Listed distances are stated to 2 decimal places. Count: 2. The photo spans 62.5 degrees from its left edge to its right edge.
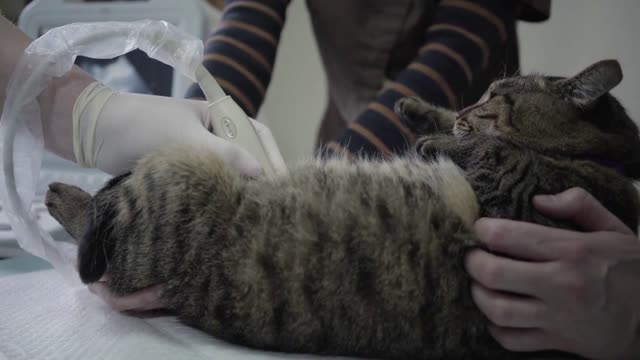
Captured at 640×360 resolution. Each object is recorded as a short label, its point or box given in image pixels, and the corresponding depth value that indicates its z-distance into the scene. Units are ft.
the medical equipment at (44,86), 2.74
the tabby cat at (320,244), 2.24
